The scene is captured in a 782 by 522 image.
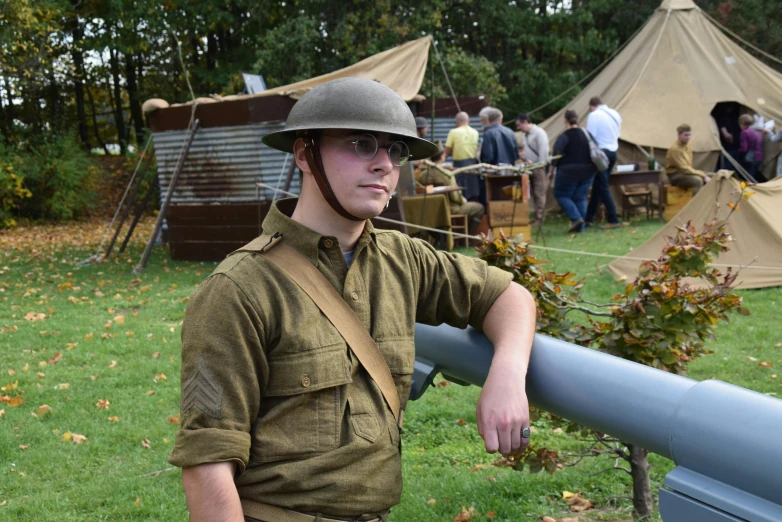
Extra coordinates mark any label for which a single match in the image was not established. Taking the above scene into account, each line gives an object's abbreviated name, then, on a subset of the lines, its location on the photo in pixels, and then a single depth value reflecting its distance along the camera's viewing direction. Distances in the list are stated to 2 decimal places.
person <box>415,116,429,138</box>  12.91
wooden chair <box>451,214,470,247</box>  13.01
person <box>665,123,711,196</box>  14.65
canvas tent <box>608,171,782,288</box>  8.84
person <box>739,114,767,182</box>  16.84
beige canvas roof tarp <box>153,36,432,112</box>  12.79
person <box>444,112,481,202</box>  14.35
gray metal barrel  1.52
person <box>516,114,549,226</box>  14.24
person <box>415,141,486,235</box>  13.04
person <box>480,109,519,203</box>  14.02
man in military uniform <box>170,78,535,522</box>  1.92
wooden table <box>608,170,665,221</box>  15.15
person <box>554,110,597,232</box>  13.93
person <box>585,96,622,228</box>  14.80
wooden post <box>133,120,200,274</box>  12.26
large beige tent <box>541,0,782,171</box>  17.36
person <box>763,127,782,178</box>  15.96
